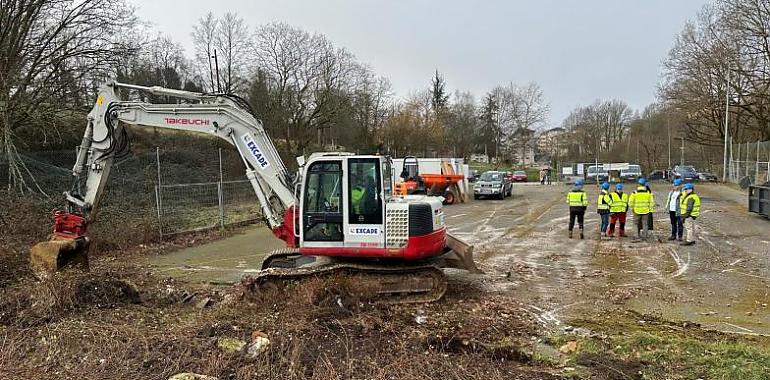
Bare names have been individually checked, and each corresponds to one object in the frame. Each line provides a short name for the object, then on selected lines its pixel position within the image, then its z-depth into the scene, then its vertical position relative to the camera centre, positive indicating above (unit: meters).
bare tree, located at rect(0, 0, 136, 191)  15.43 +3.42
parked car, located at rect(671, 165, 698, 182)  39.59 -1.00
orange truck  24.56 -0.93
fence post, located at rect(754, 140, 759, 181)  28.36 -0.80
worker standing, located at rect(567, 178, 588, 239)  14.18 -1.12
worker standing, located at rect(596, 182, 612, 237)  14.17 -1.18
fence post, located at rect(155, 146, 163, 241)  14.22 -1.01
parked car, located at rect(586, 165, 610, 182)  39.80 -1.04
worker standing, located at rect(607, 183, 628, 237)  14.05 -1.27
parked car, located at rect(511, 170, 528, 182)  51.91 -1.52
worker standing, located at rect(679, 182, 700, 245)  12.53 -1.13
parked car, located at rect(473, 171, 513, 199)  27.67 -1.25
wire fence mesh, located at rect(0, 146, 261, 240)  14.48 -0.87
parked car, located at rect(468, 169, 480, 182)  44.33 -1.19
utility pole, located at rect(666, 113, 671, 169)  52.08 +2.94
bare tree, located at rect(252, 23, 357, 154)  34.34 +4.87
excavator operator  7.85 -0.46
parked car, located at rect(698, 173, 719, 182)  40.02 -1.39
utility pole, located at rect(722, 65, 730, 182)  34.53 +3.40
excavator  7.84 -0.71
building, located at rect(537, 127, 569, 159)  72.00 +2.34
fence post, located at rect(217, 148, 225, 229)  16.19 -1.16
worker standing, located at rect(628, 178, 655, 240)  13.32 -1.15
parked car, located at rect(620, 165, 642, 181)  41.12 -1.03
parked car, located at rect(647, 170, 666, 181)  44.97 -1.40
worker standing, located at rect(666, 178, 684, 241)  13.08 -1.27
